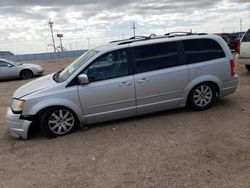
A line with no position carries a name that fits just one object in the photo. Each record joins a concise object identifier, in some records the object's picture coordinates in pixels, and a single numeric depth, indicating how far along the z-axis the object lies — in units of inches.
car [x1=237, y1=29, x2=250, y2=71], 256.9
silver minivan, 141.9
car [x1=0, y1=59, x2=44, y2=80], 411.8
